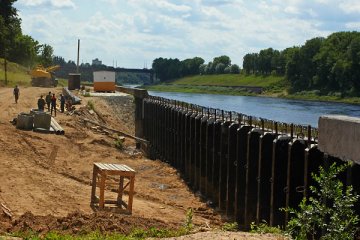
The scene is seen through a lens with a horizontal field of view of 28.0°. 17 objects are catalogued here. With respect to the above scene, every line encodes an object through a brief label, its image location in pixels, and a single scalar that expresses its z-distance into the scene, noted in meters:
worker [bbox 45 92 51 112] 47.94
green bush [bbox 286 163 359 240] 10.07
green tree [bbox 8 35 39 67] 122.06
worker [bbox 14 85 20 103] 52.53
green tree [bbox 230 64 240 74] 184.25
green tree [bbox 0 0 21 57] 104.93
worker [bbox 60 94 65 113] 49.62
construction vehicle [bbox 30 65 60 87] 86.69
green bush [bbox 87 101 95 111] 55.62
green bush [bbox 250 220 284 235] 13.36
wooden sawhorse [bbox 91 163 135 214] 19.84
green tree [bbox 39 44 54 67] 147.25
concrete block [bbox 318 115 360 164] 12.73
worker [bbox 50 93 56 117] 46.41
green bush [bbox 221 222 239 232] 15.00
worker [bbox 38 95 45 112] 42.66
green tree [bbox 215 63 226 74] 192.62
